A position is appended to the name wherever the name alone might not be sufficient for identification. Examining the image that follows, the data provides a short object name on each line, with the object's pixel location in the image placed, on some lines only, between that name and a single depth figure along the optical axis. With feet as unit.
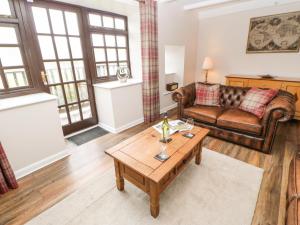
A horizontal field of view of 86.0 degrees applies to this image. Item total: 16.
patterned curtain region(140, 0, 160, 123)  9.53
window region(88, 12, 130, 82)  9.65
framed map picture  10.92
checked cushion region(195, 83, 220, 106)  9.77
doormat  9.09
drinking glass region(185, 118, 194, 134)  6.56
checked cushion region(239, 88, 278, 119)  7.88
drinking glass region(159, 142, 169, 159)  4.93
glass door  7.80
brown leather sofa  7.04
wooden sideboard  10.39
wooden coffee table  4.48
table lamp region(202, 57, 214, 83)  14.09
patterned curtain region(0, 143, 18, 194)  5.52
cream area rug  4.72
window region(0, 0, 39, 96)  6.68
